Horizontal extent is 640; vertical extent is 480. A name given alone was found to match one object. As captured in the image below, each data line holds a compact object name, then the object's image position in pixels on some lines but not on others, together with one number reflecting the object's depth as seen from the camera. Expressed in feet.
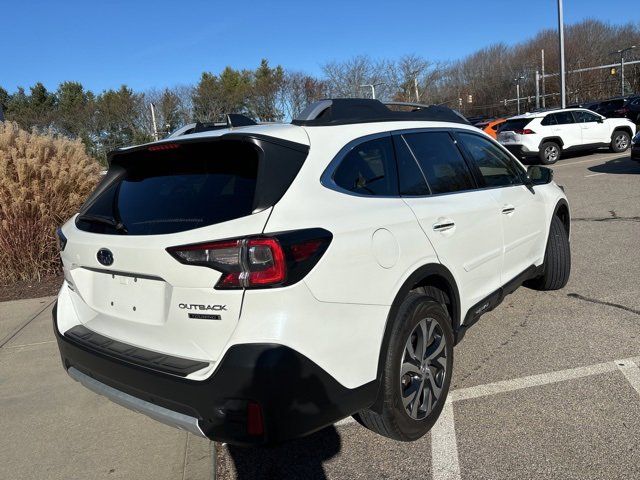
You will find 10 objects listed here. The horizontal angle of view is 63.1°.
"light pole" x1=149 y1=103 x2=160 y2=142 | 103.45
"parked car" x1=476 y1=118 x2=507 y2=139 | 64.32
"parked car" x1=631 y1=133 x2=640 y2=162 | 40.49
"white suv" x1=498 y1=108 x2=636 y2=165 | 51.98
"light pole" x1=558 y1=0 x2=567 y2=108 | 77.46
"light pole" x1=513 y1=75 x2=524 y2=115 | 212.64
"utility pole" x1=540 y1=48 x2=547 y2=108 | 193.88
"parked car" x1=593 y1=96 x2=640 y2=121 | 85.46
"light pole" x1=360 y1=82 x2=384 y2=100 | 115.24
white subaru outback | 6.93
